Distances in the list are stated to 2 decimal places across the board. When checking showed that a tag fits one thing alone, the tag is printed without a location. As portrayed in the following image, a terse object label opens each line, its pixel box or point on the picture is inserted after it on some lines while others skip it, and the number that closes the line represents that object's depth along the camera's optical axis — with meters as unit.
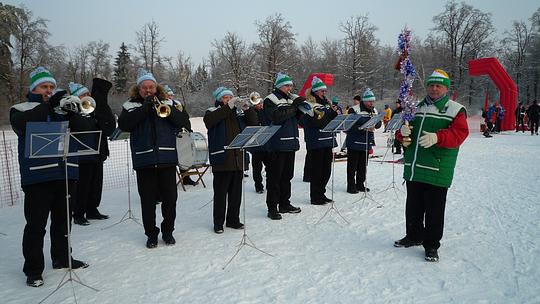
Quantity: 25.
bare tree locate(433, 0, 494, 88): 45.88
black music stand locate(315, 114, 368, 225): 6.61
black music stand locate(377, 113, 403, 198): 6.78
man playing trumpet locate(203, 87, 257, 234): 5.52
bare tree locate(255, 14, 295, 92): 44.56
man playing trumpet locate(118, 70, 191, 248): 4.75
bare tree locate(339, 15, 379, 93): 47.34
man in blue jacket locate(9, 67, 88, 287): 3.88
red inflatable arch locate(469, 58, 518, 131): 23.84
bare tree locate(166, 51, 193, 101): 53.03
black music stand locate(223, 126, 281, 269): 4.70
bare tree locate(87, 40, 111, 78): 57.56
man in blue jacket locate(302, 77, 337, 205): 7.12
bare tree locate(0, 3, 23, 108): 35.25
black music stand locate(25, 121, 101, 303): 3.49
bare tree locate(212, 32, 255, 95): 44.78
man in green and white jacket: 4.25
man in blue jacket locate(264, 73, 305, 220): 6.00
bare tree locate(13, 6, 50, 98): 37.34
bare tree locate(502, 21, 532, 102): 51.00
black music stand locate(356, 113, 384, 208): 7.24
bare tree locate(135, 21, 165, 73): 49.47
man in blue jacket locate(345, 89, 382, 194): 8.12
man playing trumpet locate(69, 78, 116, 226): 6.18
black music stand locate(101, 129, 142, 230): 6.53
